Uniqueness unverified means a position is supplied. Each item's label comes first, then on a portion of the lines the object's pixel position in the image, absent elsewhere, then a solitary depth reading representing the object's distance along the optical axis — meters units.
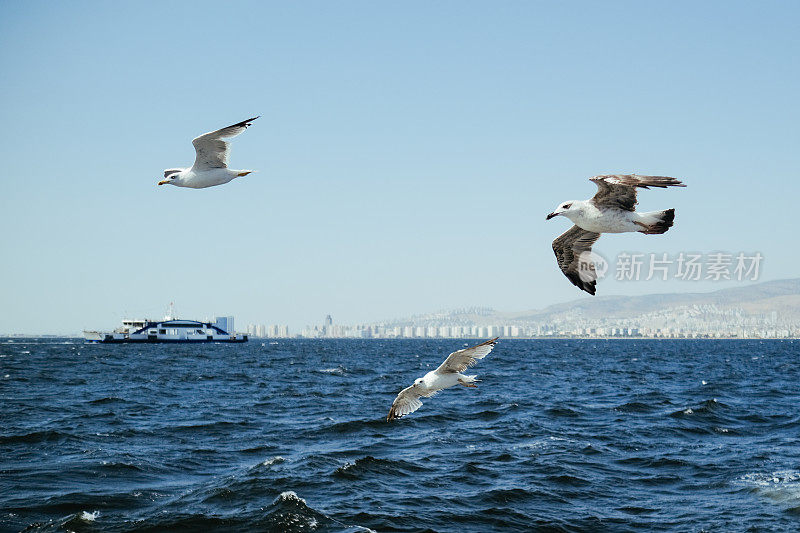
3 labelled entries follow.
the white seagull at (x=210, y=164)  8.26
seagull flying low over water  11.15
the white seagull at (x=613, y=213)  6.34
